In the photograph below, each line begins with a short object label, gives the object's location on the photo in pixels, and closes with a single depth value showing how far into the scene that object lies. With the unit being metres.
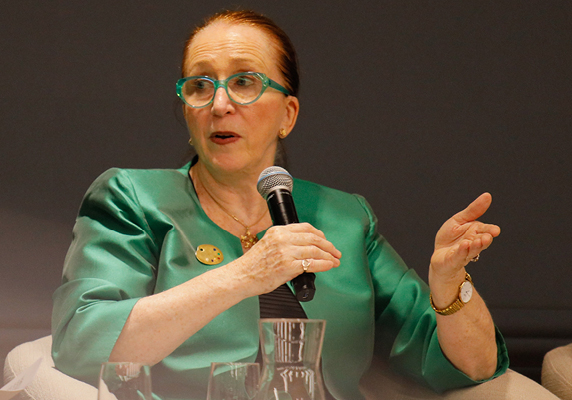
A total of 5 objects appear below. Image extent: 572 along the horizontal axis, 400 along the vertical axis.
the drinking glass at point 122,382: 4.83
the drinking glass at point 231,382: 5.18
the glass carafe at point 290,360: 4.94
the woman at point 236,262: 5.51
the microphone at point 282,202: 5.46
